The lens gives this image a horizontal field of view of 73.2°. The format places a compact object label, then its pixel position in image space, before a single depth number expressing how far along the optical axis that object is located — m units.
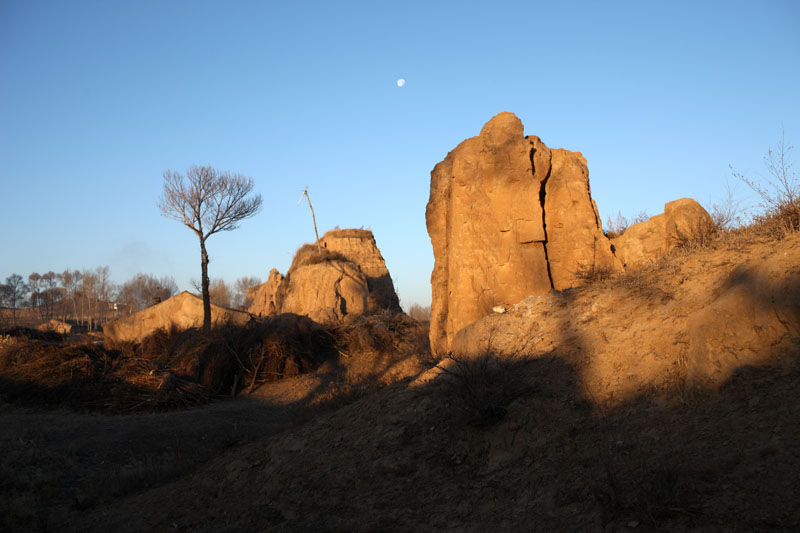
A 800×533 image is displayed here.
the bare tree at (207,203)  19.30
